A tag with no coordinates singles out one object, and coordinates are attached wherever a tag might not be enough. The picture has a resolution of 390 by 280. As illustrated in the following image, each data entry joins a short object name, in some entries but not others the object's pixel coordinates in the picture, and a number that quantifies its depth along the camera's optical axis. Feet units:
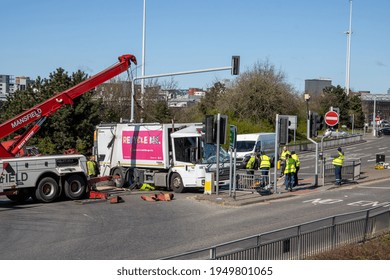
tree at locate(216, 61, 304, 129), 221.66
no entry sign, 88.33
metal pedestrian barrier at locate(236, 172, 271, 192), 78.38
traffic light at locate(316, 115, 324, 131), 85.34
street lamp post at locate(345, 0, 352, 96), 338.09
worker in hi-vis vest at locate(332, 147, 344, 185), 85.51
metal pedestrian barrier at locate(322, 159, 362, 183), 89.10
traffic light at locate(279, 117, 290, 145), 77.15
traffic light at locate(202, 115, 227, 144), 71.36
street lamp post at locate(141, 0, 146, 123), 132.62
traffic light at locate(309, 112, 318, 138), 84.79
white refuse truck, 79.41
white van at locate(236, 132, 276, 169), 131.75
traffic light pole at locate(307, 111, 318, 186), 85.30
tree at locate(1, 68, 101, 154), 136.87
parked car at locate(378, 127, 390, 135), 306.14
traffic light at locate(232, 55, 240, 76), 91.76
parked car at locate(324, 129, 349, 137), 242.00
